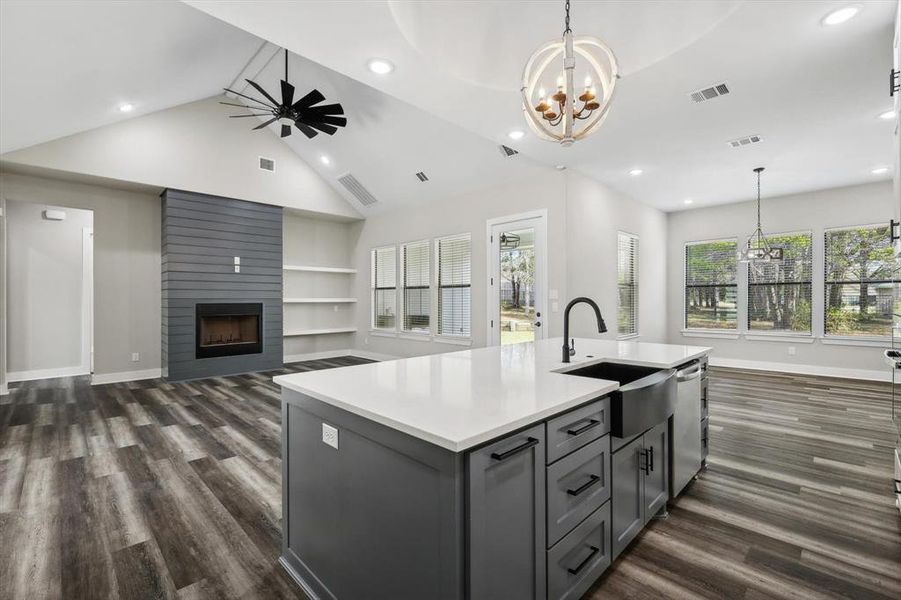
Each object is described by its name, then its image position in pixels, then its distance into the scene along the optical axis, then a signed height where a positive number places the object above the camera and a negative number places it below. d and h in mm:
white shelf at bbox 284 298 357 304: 7641 -77
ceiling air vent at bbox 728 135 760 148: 4410 +1741
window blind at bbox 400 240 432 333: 7242 +177
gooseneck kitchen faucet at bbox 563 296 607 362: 2215 -158
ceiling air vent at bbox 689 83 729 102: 3387 +1751
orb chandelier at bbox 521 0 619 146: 2045 +1077
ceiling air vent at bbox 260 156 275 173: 6934 +2260
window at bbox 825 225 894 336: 5922 +276
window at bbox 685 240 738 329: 7312 +253
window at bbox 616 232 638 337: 6398 +253
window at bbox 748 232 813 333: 6566 +164
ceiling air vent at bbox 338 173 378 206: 7376 +1981
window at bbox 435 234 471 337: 6527 +200
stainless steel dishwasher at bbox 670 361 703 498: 2400 -796
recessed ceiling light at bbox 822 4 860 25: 2396 +1715
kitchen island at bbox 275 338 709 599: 1165 -624
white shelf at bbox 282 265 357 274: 7570 +537
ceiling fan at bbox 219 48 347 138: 4586 +2160
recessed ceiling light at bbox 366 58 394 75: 3002 +1738
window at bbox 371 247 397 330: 7883 +170
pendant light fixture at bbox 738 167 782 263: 5582 +625
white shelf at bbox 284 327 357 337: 7723 -693
